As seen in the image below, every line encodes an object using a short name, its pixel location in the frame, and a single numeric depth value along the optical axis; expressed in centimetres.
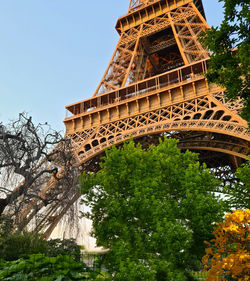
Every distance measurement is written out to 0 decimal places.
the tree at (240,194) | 1162
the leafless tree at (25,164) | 634
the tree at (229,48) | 619
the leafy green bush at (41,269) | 435
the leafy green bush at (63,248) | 865
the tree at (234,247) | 644
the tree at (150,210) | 775
